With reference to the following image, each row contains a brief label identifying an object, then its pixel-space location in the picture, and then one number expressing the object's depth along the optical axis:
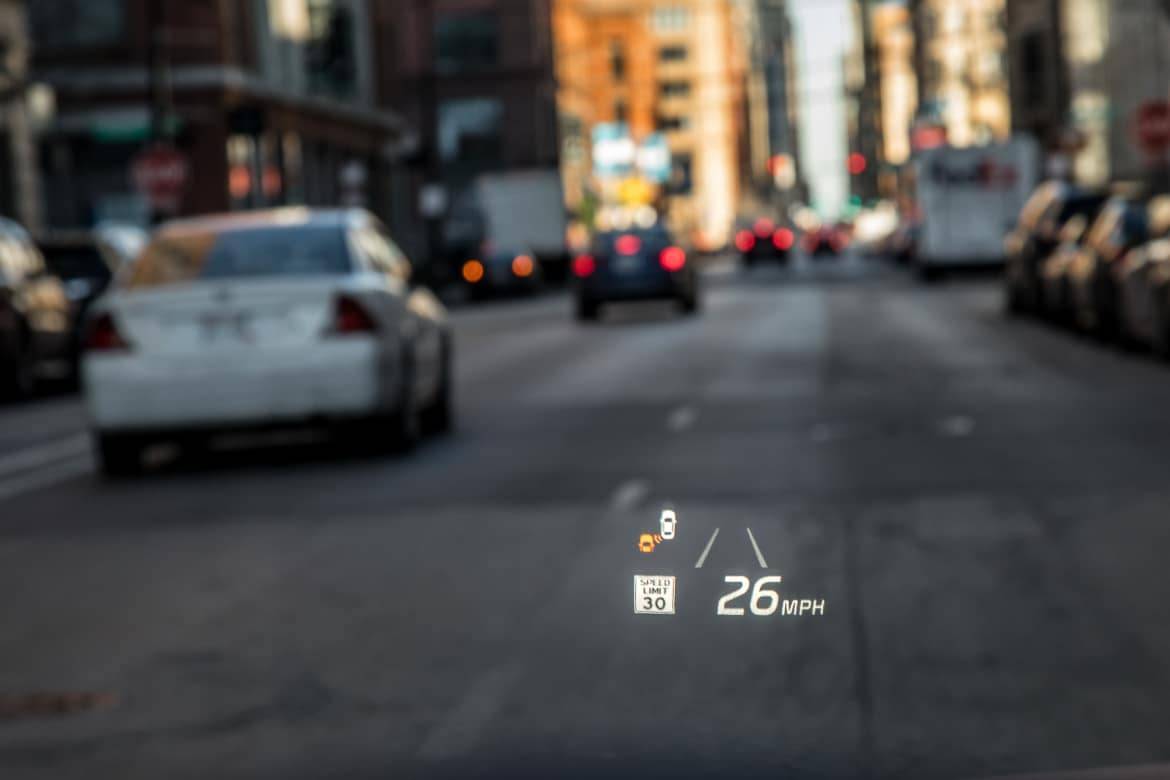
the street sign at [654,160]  181.25
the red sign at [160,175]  40.22
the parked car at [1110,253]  25.17
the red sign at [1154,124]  33.69
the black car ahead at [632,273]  39.56
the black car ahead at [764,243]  77.44
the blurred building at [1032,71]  81.06
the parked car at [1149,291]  22.25
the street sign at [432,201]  69.94
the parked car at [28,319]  24.33
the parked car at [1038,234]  32.41
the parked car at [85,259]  27.95
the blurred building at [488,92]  102.50
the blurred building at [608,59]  138.00
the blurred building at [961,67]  130.38
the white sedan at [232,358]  14.59
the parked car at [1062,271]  29.66
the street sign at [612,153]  160.88
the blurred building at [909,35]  184.19
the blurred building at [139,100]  55.81
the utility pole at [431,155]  64.31
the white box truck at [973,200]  51.66
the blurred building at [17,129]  44.19
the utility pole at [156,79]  41.00
